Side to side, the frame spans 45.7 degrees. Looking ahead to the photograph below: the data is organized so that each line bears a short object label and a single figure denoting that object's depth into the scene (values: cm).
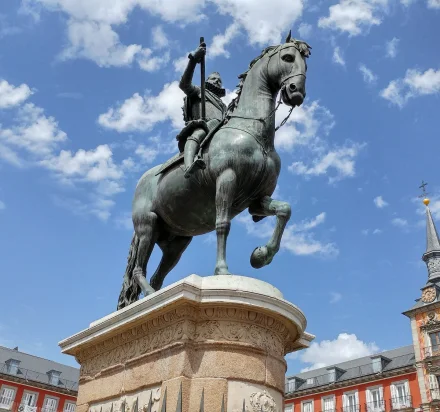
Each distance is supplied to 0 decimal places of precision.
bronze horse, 631
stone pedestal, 523
